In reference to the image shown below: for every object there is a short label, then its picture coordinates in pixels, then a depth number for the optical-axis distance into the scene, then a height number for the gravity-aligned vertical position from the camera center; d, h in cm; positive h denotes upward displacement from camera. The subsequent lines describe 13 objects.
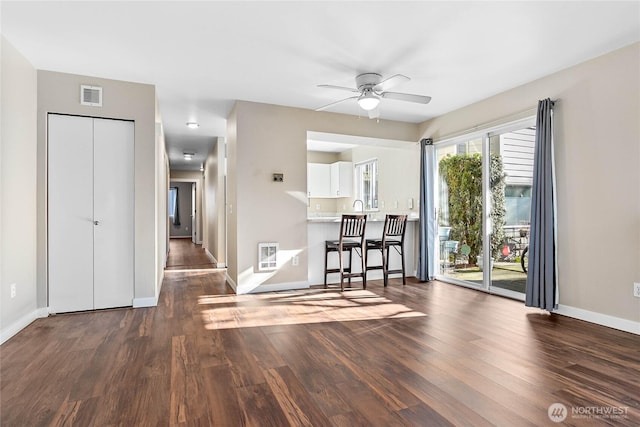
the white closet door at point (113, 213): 389 +2
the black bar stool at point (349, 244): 489 -43
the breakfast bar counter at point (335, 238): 521 -50
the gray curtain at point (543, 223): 368 -11
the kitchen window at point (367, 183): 746 +67
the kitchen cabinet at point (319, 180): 856 +81
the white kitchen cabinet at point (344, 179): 830 +81
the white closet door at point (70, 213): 371 +2
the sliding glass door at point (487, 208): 432 +7
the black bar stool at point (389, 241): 517 -40
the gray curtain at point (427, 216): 549 -5
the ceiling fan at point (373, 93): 367 +128
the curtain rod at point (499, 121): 404 +115
